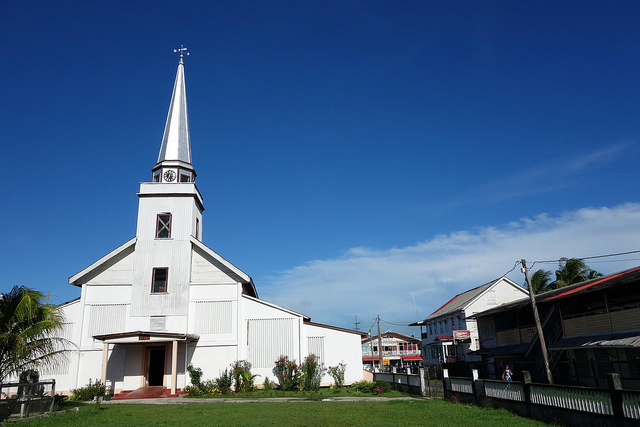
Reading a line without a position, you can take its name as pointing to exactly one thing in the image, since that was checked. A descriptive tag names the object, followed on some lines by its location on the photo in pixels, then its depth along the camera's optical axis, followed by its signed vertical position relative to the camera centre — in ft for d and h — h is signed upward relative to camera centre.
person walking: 76.68 -3.53
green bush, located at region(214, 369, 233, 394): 91.45 -3.45
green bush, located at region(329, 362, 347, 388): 97.45 -3.02
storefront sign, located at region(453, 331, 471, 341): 146.20 +5.58
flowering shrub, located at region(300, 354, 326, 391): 94.02 -2.84
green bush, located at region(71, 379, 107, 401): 83.76 -4.21
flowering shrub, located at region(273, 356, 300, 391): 93.86 -2.60
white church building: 94.22 +9.50
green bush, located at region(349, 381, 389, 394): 88.02 -5.18
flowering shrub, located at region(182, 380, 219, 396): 89.05 -4.71
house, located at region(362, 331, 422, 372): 254.88 +3.38
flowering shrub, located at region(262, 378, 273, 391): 93.89 -4.53
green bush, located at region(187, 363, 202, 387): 92.68 -2.01
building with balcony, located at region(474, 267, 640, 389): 68.33 +3.22
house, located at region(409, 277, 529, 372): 155.43 +12.08
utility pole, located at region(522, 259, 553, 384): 70.21 +4.65
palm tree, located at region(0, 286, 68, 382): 53.31 +4.73
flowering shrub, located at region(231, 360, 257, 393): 92.32 -2.84
